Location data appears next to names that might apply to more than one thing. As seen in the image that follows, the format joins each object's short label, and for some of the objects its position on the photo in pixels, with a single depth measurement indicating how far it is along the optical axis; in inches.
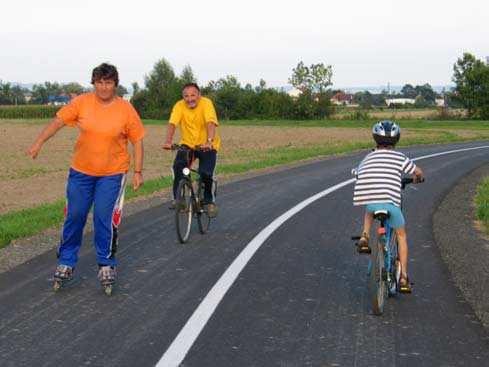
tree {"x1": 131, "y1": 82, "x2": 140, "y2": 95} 6902.1
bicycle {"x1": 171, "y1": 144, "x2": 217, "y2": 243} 390.6
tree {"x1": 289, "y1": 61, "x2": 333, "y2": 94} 4407.0
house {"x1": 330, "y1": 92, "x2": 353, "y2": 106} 7636.8
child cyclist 263.6
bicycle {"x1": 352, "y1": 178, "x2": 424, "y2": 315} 252.5
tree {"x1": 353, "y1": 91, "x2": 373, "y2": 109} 7500.0
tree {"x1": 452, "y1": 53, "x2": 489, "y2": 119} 3612.2
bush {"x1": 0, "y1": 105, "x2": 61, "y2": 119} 4274.1
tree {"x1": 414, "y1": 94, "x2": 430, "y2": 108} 6378.9
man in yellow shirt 407.5
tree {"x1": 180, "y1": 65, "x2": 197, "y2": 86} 5456.7
